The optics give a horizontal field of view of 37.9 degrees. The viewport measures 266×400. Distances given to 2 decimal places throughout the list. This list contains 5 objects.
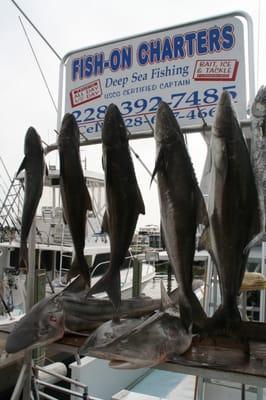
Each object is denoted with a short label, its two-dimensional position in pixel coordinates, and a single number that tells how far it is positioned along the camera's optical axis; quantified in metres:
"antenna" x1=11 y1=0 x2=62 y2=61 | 3.40
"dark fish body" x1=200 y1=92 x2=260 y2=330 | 1.82
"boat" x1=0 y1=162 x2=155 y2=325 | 9.98
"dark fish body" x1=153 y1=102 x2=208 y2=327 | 1.88
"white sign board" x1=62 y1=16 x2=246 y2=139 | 2.57
